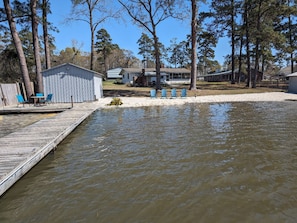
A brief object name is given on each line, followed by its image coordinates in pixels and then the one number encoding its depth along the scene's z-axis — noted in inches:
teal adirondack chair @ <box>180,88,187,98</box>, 777.6
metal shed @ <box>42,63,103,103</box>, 637.3
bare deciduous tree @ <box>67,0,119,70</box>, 1093.5
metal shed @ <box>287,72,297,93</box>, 936.6
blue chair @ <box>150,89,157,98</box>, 764.6
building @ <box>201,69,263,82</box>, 1831.2
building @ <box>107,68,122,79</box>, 2333.7
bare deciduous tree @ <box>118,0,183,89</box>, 961.4
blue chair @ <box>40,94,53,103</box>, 595.4
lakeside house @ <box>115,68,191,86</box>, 1441.4
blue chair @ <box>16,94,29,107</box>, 557.9
